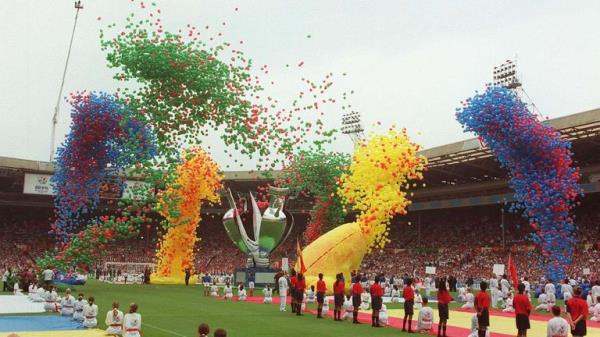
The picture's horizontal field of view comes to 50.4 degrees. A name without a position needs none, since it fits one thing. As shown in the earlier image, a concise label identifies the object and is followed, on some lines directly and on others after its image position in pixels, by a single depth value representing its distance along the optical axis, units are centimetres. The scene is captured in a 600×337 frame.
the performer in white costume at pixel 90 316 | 1664
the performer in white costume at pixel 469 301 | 2518
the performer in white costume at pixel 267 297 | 2608
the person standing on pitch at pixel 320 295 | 1970
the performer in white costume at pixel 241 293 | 2808
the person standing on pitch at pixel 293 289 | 2072
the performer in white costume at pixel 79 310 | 1783
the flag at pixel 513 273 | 2125
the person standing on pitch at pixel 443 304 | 1577
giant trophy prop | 3628
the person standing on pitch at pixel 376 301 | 1802
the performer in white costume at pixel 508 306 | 2523
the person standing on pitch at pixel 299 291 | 2041
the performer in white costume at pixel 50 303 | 2105
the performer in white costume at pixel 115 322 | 1461
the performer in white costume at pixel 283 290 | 2197
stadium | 1827
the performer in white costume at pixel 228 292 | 2905
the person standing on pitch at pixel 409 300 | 1689
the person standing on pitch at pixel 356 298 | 1867
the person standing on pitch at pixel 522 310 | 1423
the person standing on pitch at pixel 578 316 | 1281
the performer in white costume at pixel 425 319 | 1683
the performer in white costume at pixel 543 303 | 2517
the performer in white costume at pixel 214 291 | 3009
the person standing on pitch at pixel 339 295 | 1903
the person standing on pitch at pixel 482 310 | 1437
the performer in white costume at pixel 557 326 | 1170
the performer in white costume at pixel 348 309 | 1978
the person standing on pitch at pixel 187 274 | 3944
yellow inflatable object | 2847
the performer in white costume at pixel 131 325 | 1291
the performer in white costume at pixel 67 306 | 1919
